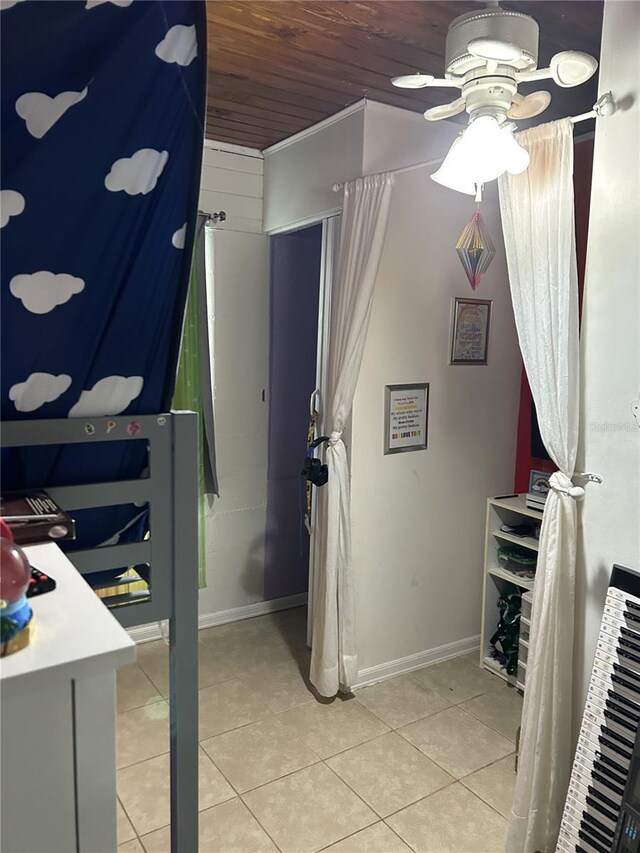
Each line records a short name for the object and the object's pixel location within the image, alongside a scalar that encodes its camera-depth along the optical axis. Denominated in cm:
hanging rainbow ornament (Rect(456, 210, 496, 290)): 212
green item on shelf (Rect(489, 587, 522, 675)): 302
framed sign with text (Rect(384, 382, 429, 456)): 291
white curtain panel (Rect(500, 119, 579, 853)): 181
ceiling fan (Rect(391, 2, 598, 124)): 156
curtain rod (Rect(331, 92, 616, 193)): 168
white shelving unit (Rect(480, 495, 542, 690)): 304
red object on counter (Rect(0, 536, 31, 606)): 67
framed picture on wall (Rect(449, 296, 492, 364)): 306
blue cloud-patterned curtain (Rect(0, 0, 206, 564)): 94
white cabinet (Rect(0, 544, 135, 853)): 66
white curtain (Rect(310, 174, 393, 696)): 262
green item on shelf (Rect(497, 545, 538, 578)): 298
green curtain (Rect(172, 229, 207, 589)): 315
